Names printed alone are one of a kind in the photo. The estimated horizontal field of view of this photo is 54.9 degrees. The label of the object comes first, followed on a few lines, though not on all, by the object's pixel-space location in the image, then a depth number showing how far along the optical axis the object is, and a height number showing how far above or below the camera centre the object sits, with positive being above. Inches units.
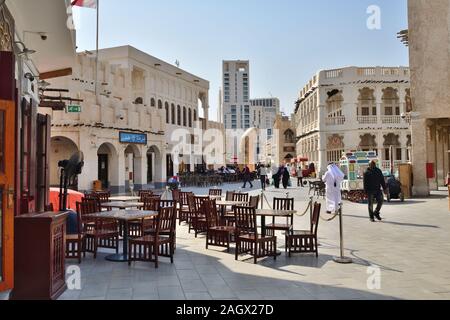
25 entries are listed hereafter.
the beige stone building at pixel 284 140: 2647.6 +220.5
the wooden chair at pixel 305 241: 334.6 -51.2
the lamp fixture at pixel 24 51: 366.2 +109.6
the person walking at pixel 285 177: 1152.3 -3.6
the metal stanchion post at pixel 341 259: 306.3 -60.3
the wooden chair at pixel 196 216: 427.5 -40.3
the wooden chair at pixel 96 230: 338.6 -43.3
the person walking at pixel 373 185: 519.5 -12.8
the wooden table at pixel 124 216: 311.3 -27.9
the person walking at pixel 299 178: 1262.3 -7.3
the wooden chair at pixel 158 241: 301.4 -44.9
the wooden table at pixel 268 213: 344.5 -29.8
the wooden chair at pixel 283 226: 351.9 -41.3
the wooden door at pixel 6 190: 203.8 -5.2
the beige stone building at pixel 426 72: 836.6 +200.8
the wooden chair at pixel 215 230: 354.0 -44.3
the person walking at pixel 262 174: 1066.4 +4.9
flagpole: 957.2 +236.8
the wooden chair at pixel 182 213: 503.1 -41.9
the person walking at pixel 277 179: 1181.7 -8.8
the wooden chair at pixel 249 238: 319.3 -45.7
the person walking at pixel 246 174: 1285.1 +6.5
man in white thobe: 545.6 -11.3
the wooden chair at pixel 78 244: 312.8 -48.7
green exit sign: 741.9 +120.2
